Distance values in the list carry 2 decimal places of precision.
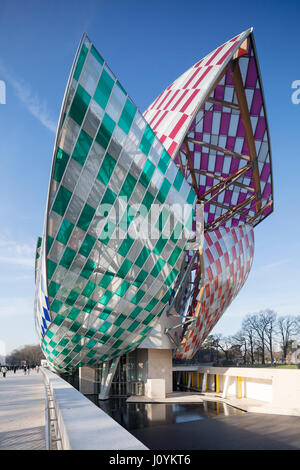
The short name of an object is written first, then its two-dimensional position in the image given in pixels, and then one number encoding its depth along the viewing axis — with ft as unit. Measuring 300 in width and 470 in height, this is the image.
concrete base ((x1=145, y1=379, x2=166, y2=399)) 102.19
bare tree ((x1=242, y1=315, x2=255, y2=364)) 224.74
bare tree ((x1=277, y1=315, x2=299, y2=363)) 209.76
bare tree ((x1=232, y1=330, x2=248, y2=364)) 233.84
